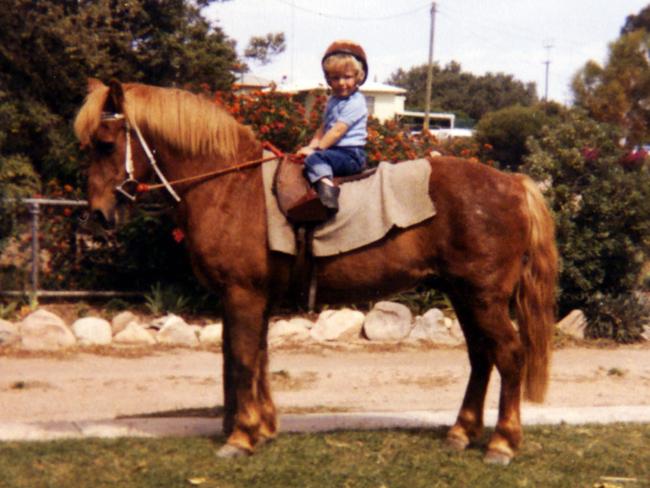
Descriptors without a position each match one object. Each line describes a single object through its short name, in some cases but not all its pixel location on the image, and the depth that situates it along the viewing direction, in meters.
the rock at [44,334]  9.39
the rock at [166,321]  9.92
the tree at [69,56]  15.98
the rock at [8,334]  9.40
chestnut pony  5.50
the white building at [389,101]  54.50
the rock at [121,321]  10.06
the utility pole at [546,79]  70.97
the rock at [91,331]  9.61
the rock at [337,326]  10.11
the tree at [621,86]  28.36
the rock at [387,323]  10.17
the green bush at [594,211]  10.64
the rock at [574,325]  10.62
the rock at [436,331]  10.22
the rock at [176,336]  9.88
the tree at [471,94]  70.19
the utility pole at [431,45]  39.72
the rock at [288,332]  10.04
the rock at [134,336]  9.74
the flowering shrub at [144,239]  10.79
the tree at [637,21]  44.72
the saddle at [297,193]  5.45
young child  5.52
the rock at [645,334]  10.69
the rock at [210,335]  9.91
